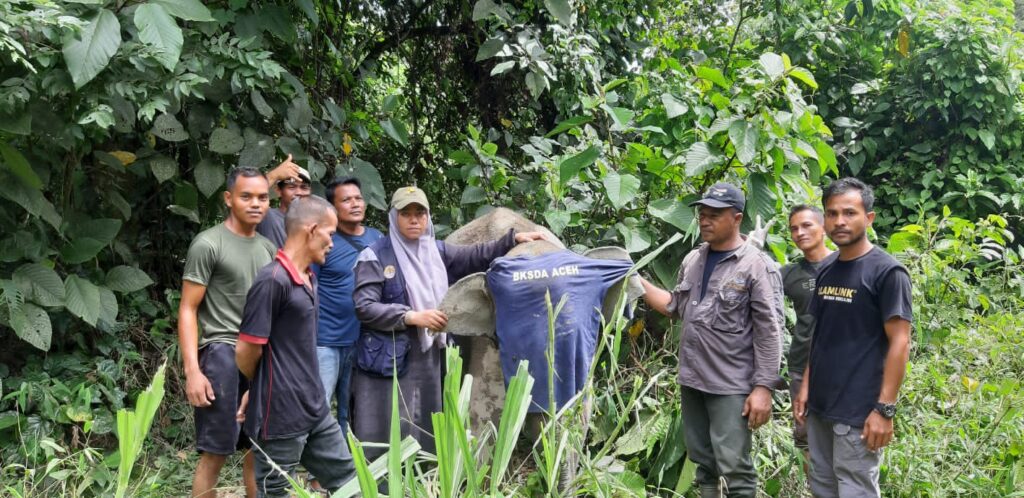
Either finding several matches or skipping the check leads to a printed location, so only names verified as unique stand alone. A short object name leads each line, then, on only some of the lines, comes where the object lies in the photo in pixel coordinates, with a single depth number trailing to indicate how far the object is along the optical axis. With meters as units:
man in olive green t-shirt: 2.84
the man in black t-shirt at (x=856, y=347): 2.48
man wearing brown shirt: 2.79
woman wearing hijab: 2.95
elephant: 2.68
